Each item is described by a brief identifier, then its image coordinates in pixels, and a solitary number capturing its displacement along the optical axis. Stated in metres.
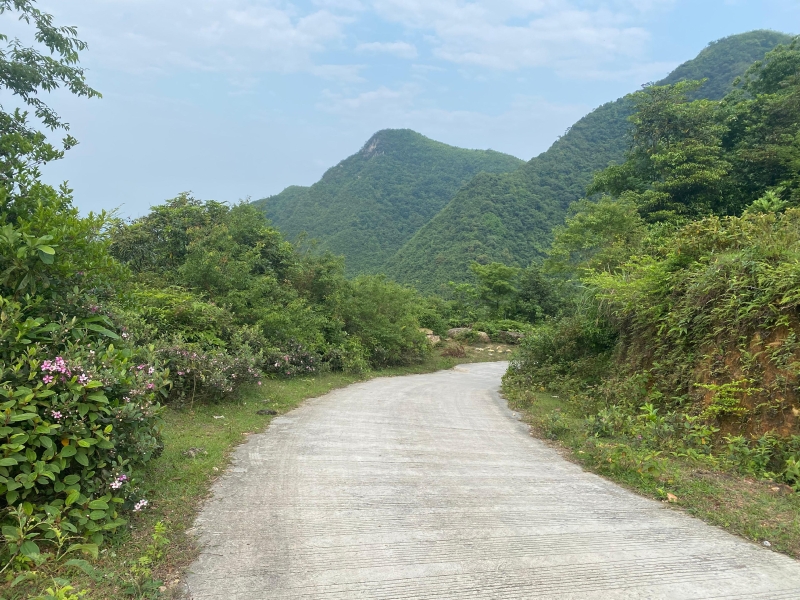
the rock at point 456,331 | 33.12
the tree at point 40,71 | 9.08
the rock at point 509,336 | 33.38
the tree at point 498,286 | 37.47
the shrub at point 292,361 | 12.38
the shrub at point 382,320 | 20.20
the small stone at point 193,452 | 5.42
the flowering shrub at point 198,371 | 8.03
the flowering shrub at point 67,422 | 2.97
